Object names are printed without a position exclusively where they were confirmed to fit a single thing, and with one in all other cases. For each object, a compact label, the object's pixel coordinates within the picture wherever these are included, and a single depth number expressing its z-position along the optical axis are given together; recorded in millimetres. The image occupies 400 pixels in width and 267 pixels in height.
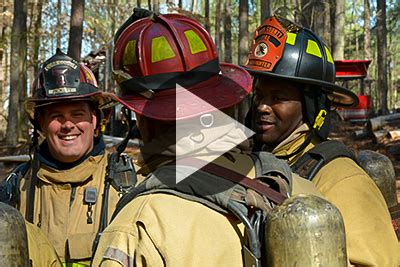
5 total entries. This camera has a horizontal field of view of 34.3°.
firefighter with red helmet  1787
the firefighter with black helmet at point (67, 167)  3398
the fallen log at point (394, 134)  15035
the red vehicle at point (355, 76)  21219
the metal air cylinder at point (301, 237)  1811
